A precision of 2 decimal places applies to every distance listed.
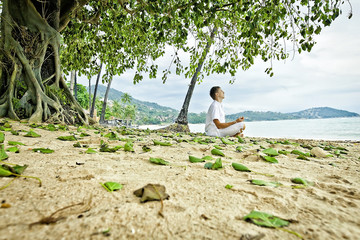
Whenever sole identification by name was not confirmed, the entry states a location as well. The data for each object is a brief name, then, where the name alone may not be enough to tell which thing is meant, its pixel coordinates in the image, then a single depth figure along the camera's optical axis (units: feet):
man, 18.84
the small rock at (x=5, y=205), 2.68
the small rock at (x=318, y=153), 9.24
